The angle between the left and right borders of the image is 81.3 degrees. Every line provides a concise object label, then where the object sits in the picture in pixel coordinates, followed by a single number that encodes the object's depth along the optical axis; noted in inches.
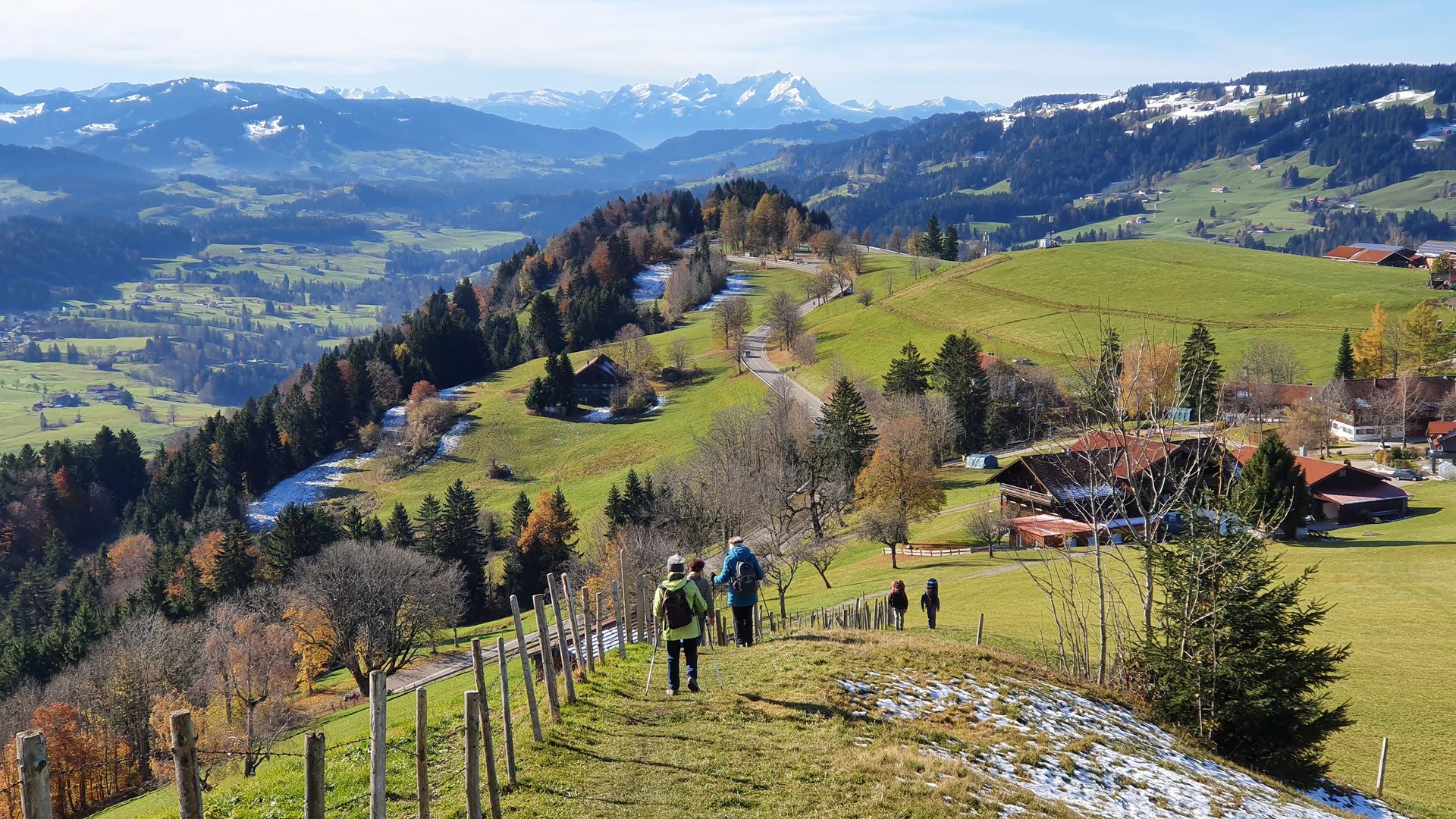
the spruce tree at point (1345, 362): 3430.1
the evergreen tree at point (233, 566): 2657.5
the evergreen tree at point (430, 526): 2869.1
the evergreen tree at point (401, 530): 2883.9
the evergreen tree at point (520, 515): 3021.7
